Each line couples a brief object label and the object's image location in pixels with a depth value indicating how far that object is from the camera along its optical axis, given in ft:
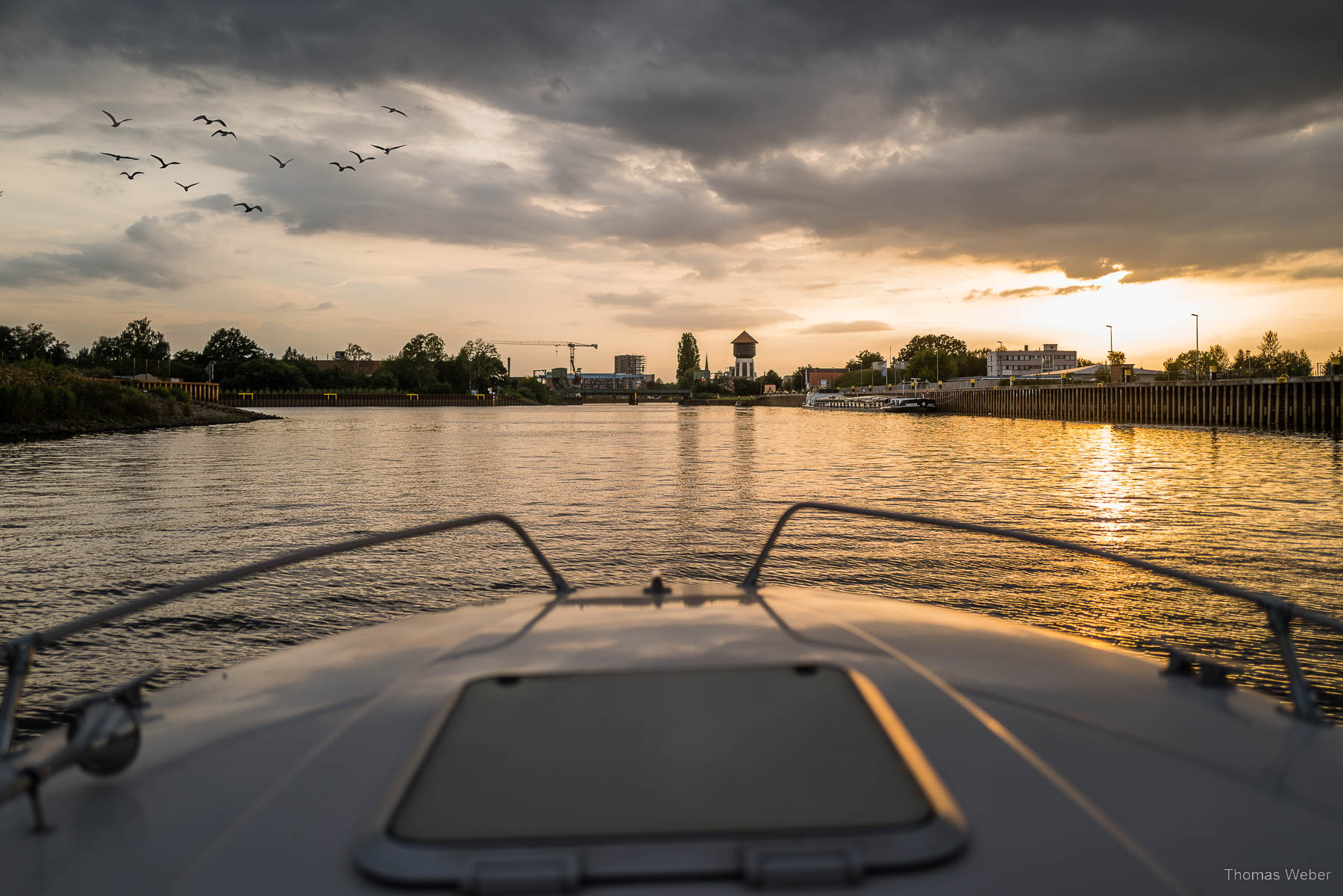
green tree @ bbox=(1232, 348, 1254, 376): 427.74
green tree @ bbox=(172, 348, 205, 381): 438.81
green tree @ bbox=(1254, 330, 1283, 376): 431.84
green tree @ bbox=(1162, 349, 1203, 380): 501.31
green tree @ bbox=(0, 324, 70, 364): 338.75
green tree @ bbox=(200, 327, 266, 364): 458.09
